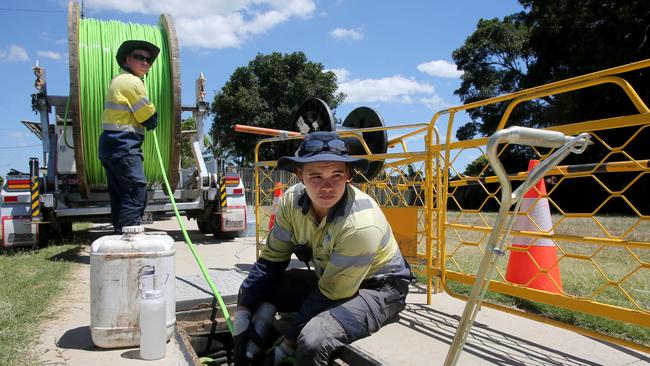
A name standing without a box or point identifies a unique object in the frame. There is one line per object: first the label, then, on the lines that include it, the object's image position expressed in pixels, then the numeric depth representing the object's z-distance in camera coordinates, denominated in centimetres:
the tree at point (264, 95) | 2891
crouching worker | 250
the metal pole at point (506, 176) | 125
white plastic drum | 270
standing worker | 431
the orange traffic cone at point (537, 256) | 400
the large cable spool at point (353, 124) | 491
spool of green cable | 566
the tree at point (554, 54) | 1789
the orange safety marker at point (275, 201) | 572
